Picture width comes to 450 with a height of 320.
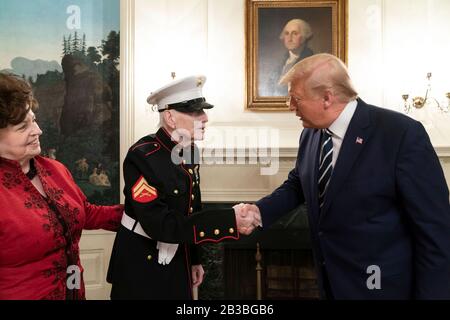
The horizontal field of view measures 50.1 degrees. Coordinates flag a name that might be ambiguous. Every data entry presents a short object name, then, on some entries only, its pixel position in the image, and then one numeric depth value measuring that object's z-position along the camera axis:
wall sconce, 4.54
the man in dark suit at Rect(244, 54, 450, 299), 1.83
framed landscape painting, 4.83
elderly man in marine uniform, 2.10
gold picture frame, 4.70
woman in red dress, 1.80
